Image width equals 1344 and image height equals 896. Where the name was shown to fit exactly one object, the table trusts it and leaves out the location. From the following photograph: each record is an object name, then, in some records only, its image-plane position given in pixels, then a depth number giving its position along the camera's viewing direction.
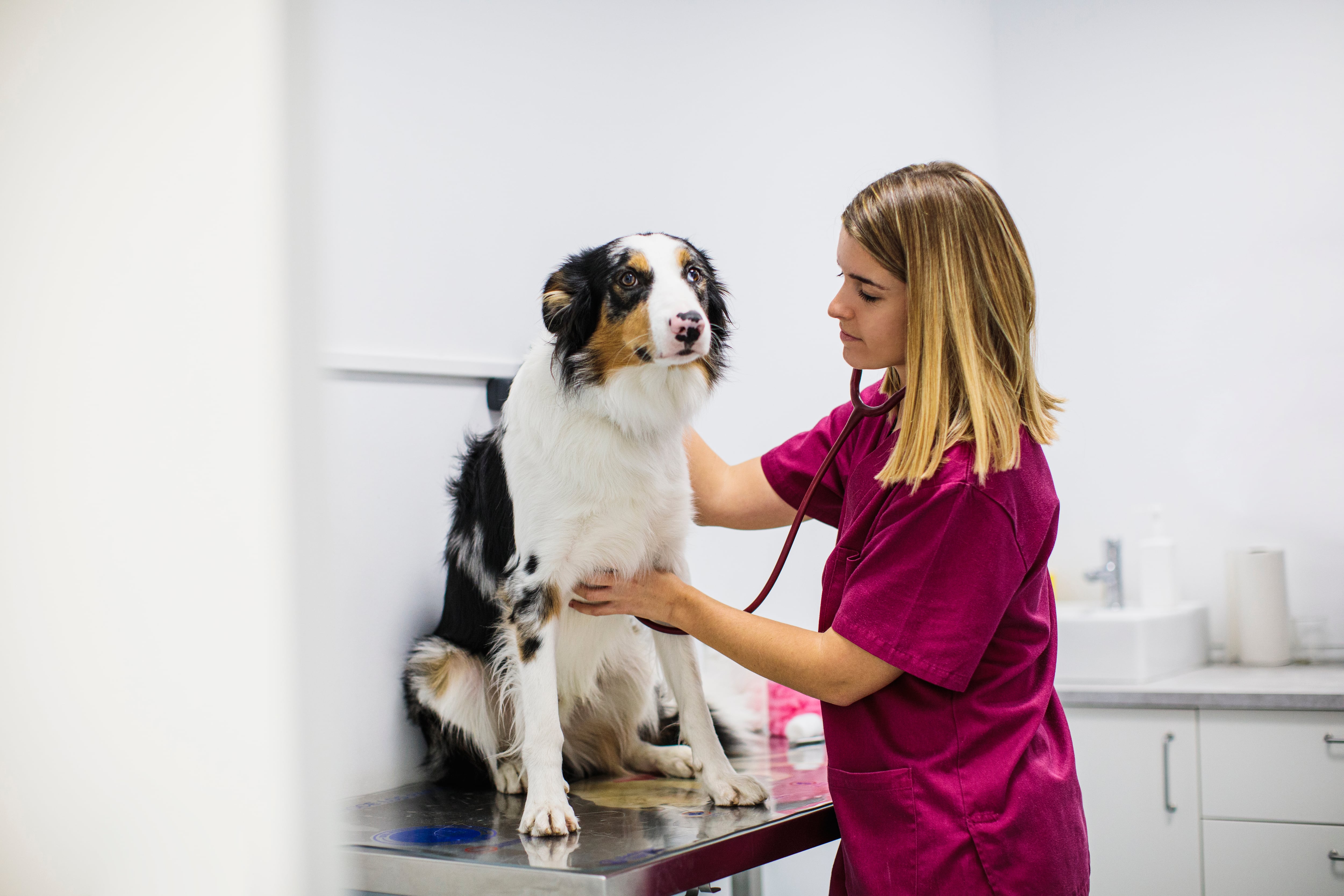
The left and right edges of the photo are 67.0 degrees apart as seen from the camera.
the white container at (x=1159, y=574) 2.89
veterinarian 1.22
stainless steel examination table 1.18
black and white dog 1.43
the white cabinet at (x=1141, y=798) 2.34
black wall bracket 1.88
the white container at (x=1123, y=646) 2.48
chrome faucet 2.96
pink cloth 2.07
